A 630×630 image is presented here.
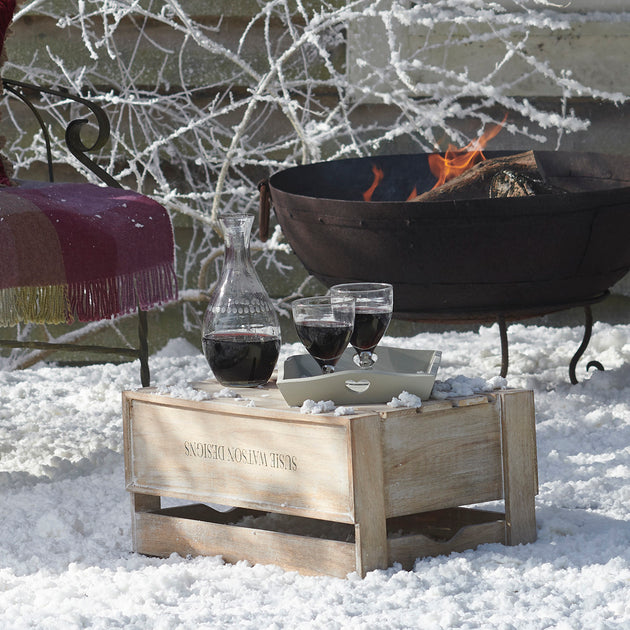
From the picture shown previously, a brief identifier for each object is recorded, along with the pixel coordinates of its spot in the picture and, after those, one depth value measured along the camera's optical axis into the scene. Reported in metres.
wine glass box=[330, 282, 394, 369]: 7.48
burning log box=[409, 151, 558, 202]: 8.37
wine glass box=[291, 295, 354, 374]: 7.41
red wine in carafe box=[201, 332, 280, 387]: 7.48
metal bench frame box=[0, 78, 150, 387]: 8.28
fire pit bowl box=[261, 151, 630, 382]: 8.22
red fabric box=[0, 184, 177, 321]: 7.90
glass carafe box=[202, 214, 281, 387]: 7.48
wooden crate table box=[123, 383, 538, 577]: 7.35
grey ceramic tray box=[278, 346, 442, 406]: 7.38
